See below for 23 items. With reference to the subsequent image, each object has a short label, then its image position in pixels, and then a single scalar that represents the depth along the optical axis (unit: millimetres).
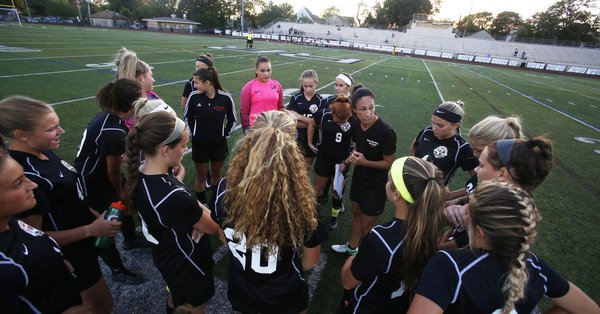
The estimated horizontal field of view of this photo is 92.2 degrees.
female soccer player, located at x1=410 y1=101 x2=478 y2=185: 3281
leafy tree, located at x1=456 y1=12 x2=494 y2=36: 84600
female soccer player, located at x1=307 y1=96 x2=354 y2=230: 4056
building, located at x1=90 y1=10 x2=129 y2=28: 65125
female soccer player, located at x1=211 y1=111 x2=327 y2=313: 1656
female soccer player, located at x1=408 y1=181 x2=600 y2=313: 1373
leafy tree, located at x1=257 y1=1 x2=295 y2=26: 85312
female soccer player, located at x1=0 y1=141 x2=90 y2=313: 1275
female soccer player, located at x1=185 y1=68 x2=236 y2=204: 4211
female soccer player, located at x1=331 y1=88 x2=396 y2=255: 3445
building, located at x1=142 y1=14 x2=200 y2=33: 69125
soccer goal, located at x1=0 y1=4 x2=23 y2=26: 36859
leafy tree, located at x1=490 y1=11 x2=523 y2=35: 76838
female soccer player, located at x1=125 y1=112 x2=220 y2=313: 1890
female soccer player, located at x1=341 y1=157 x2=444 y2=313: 1656
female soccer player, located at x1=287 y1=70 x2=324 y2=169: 5043
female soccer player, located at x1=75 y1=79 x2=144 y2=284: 2721
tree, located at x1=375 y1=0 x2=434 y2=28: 78544
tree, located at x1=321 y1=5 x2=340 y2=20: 121625
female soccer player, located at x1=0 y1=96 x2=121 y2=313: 1928
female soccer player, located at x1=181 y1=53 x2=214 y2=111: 4587
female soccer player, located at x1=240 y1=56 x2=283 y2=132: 4805
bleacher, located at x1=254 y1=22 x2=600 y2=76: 48344
